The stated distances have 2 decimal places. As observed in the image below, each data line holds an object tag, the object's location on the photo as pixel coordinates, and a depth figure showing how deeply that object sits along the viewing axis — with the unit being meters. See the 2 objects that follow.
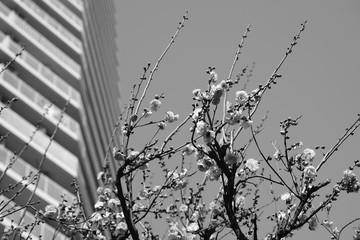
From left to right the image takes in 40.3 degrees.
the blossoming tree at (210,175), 5.40
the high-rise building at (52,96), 24.52
